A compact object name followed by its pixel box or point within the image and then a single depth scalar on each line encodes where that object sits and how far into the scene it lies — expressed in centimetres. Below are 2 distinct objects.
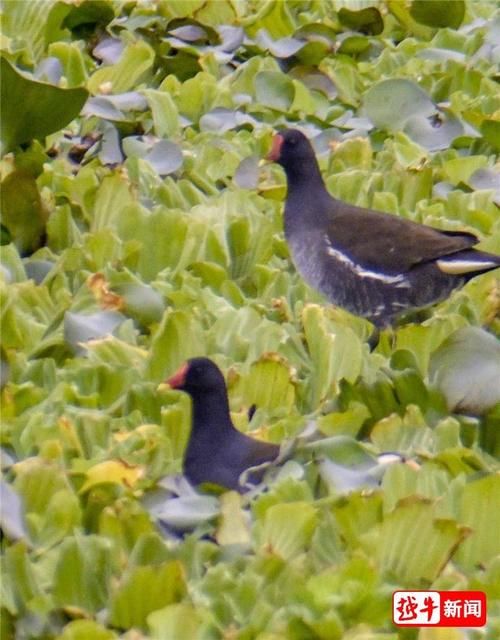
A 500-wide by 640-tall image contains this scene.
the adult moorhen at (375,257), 841
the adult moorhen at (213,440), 642
